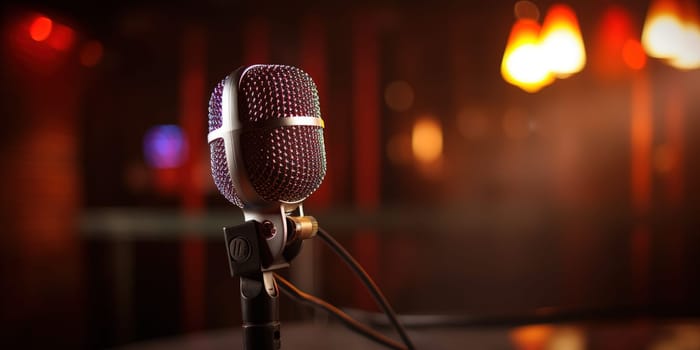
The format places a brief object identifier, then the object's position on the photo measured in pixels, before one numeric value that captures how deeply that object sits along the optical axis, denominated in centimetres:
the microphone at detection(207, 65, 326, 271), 69
